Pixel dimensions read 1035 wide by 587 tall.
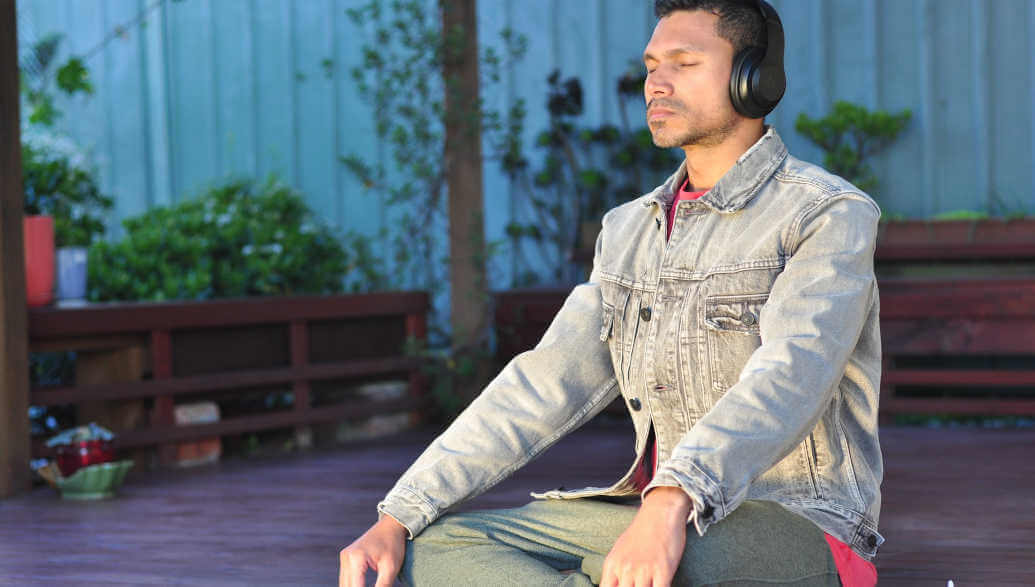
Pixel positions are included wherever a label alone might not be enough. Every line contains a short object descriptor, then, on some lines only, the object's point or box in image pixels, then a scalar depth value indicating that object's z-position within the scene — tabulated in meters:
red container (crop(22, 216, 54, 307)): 4.78
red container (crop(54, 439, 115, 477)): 4.32
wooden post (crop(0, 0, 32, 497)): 4.36
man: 1.68
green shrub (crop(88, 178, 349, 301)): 5.82
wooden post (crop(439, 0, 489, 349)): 5.79
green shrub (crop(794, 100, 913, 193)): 6.05
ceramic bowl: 4.28
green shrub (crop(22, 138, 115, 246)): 5.70
